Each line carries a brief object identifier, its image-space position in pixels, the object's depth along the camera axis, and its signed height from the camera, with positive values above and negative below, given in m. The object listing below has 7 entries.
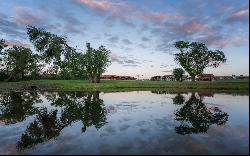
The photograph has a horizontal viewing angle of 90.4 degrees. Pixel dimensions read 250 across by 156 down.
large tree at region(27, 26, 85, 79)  42.16 +9.81
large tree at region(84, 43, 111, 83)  38.22 +5.08
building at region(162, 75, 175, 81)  52.69 +0.97
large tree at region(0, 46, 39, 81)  41.53 +5.29
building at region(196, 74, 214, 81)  49.97 +1.60
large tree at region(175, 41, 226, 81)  42.26 +8.07
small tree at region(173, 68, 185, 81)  48.26 +2.86
